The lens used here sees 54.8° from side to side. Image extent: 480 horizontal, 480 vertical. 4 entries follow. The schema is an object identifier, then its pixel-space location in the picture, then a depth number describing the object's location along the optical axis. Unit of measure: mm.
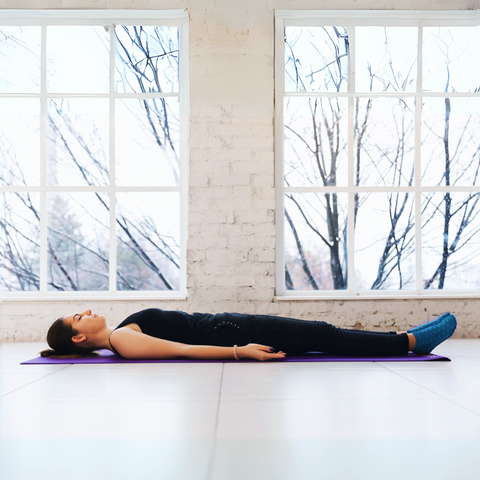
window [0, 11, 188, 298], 4262
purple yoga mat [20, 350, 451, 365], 2645
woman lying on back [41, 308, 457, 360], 2670
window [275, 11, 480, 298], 4273
